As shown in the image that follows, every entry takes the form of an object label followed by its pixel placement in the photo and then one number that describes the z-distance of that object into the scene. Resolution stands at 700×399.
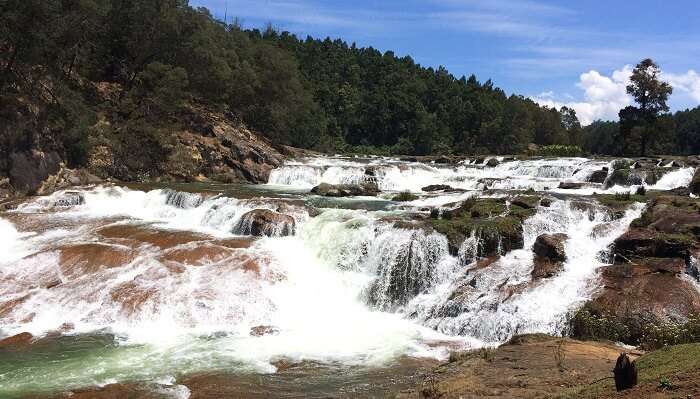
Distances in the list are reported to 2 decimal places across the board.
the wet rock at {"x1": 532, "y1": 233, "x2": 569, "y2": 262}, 14.95
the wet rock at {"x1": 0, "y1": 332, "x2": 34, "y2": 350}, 11.92
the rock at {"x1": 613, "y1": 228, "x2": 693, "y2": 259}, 13.91
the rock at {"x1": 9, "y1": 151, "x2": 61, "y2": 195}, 25.34
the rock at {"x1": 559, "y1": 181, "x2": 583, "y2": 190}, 26.17
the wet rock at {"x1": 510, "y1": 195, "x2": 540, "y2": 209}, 18.42
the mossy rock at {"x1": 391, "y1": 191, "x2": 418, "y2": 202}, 23.58
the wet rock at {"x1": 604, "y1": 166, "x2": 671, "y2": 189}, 26.58
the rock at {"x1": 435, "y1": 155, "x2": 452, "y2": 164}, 41.96
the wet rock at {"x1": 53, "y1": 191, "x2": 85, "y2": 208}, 24.00
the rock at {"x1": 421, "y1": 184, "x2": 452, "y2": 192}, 27.53
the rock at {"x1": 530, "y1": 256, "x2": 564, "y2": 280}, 14.32
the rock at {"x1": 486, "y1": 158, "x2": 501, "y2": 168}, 36.75
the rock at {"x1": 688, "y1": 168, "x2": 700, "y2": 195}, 20.91
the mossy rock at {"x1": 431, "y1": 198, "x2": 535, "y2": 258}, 16.03
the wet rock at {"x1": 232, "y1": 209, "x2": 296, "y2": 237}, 18.59
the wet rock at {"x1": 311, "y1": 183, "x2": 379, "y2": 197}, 26.42
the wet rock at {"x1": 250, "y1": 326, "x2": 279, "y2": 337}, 12.99
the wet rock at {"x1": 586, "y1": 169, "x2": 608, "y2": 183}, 28.58
